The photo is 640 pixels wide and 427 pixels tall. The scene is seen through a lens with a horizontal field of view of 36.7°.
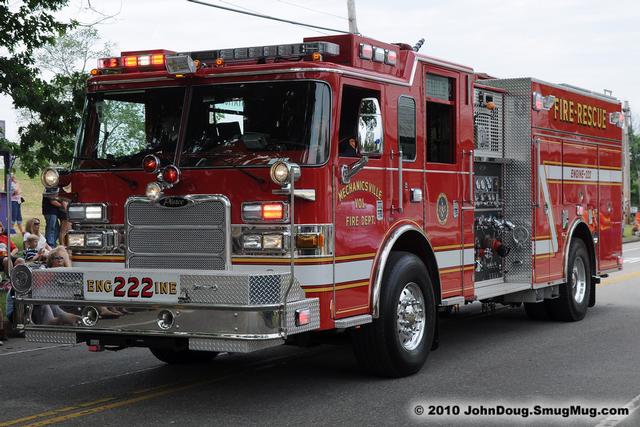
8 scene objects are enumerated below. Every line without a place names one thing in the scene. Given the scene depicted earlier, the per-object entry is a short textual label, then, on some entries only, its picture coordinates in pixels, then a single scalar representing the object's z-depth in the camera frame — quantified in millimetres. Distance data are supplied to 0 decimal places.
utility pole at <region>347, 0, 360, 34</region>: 21938
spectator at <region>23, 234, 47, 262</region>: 12348
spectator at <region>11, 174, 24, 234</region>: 17859
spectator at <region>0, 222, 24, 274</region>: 11508
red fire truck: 6918
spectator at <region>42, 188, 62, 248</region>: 16297
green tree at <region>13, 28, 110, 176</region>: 14156
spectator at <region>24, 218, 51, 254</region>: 13374
